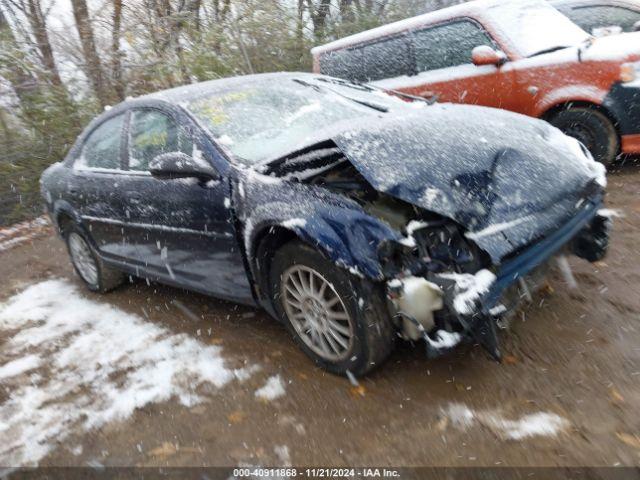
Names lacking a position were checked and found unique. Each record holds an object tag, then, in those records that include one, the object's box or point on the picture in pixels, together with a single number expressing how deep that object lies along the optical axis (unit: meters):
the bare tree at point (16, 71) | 7.80
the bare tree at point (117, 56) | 9.16
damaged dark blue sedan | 2.33
